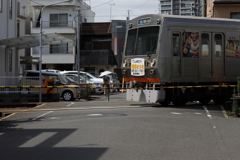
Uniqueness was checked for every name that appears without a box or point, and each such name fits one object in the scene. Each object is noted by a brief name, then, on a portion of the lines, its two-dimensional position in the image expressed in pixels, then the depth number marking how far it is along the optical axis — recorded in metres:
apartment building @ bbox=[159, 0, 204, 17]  150.00
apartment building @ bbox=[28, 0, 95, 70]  49.00
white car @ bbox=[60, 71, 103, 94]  33.17
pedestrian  32.97
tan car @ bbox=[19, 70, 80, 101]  22.77
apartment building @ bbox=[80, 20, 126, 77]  52.94
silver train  16.95
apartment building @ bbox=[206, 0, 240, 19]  35.44
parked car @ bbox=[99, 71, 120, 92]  40.08
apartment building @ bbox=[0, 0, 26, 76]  24.02
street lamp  21.89
